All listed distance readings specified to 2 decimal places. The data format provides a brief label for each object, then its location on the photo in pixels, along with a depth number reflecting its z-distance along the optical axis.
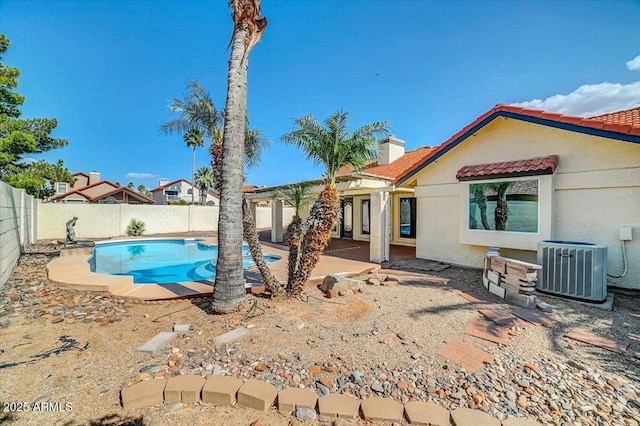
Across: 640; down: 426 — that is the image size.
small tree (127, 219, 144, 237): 24.67
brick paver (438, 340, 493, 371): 4.39
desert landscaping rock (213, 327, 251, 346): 5.05
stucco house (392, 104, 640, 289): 8.02
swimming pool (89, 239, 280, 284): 12.42
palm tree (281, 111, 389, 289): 7.43
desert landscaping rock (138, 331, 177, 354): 4.78
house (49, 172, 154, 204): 41.81
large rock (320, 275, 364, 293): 8.07
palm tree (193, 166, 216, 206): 54.88
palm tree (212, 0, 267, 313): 6.27
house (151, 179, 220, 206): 58.06
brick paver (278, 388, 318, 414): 3.44
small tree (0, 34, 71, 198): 17.11
